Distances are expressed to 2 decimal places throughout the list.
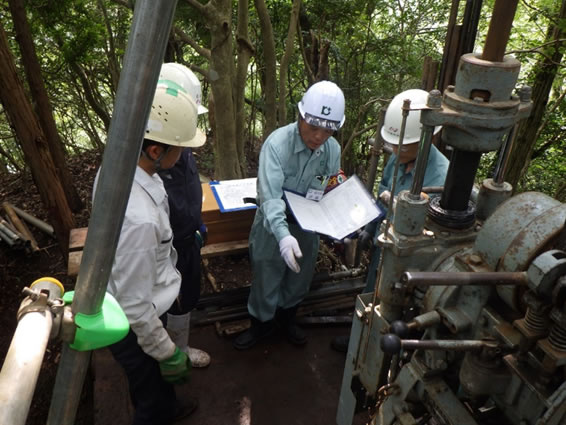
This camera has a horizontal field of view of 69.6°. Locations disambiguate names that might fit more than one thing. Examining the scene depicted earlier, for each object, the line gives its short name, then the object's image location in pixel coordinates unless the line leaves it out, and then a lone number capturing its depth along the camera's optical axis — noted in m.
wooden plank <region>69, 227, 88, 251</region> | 3.40
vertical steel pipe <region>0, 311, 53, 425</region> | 0.54
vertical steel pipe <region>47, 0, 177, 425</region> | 0.61
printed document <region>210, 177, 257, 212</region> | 3.67
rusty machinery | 1.19
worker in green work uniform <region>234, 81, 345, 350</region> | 2.85
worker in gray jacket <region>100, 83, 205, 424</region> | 1.88
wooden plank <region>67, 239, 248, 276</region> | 3.79
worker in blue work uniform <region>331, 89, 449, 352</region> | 2.70
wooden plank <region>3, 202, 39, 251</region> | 4.63
